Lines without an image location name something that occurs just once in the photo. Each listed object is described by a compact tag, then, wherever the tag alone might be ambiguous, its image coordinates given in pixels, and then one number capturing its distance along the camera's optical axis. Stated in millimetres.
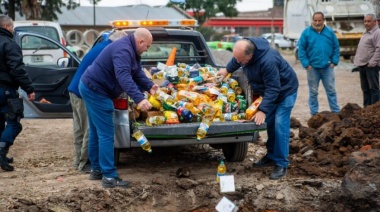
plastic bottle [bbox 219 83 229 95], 7484
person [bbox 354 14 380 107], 10531
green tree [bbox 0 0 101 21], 26031
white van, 15665
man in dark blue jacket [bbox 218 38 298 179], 6727
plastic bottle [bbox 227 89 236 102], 7398
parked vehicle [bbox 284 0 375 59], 20766
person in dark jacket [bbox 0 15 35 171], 7344
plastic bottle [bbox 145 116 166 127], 6855
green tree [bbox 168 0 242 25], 47375
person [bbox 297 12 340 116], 10633
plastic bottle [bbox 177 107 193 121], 6941
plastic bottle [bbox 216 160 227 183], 6855
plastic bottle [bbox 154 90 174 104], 6988
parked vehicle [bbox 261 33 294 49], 47369
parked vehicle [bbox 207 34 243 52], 34688
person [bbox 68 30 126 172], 7059
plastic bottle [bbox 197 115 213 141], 6793
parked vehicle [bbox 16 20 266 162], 6836
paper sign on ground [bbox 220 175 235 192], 6676
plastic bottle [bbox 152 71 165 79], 7691
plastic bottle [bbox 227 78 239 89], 7682
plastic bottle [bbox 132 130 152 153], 6625
